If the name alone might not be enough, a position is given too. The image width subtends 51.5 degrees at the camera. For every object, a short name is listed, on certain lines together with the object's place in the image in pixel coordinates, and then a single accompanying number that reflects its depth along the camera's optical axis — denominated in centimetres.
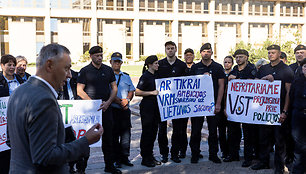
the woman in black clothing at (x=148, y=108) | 627
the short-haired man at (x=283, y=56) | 796
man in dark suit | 196
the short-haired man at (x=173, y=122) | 654
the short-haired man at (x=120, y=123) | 620
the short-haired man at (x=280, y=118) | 570
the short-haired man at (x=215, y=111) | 649
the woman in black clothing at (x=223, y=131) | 680
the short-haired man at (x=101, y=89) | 569
